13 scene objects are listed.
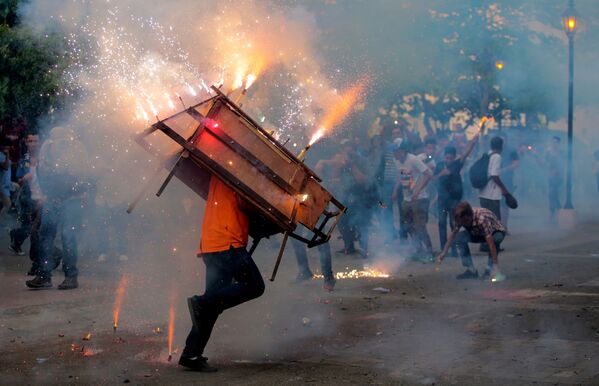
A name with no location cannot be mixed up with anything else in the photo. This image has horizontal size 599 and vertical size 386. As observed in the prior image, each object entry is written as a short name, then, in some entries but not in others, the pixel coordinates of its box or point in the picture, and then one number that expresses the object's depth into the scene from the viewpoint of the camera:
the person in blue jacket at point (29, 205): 11.17
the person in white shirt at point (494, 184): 13.09
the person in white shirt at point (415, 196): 12.69
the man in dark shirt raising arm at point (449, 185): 12.91
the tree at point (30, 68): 10.69
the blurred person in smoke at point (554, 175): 19.48
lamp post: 14.60
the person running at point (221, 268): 6.33
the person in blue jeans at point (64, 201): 9.98
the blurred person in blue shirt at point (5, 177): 14.62
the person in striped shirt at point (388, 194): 14.66
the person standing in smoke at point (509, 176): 15.70
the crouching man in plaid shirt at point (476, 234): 10.48
